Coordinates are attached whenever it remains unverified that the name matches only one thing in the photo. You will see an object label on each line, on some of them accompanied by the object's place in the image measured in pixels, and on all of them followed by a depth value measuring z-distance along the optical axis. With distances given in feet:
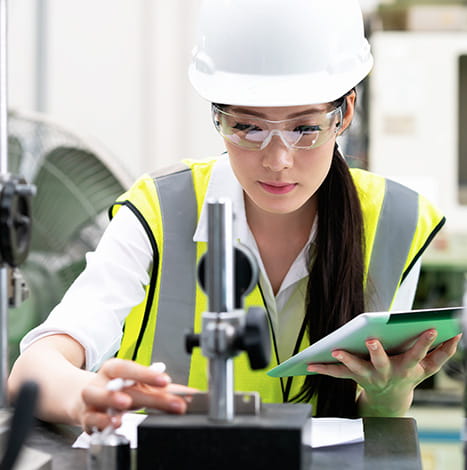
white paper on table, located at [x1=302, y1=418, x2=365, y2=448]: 6.25
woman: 6.78
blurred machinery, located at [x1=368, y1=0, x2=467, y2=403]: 11.35
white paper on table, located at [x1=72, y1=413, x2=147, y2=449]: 6.27
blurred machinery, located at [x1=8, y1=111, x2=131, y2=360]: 8.71
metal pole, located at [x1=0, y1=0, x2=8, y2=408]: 5.85
